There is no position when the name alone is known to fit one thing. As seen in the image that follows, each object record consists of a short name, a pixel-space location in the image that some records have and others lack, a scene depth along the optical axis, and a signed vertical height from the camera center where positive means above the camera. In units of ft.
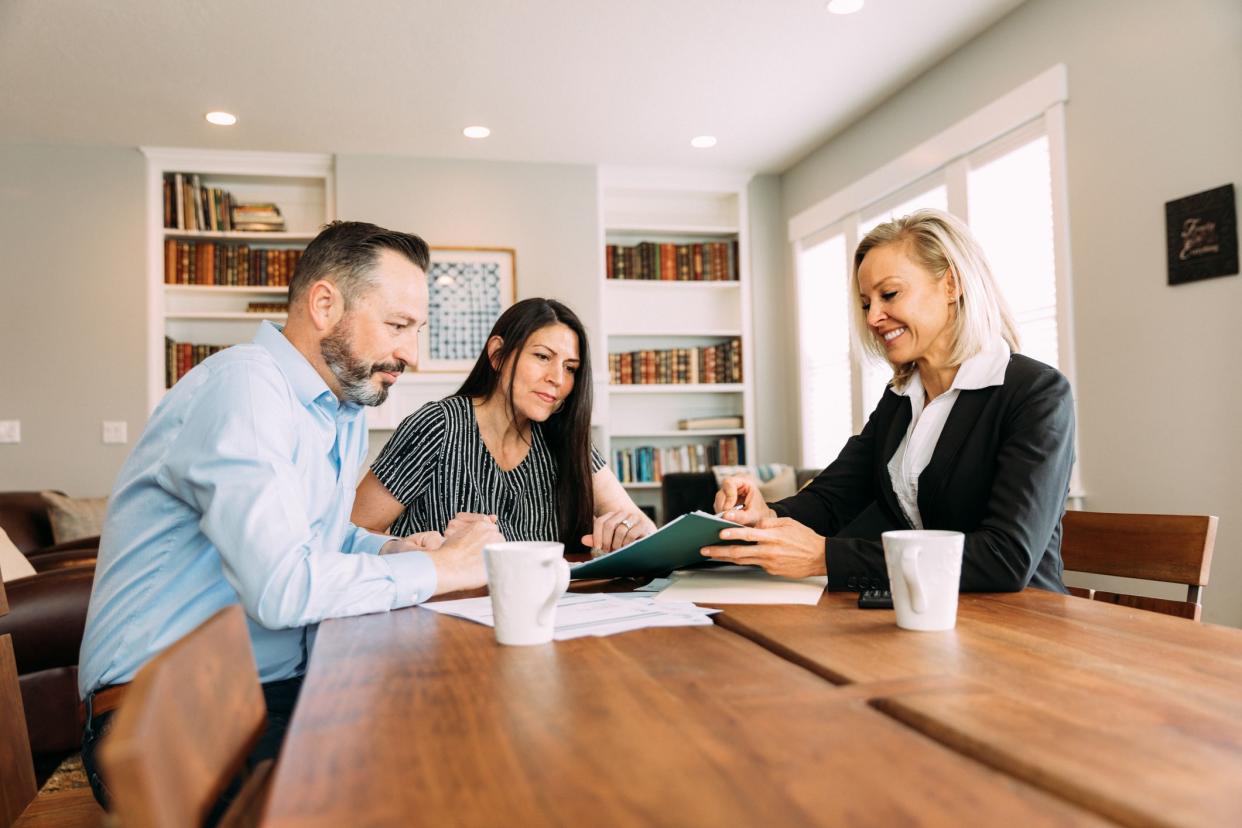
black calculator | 3.50 -0.68
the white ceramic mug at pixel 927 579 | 3.01 -0.52
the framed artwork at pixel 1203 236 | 8.67 +1.90
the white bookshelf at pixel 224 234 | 16.31 +4.05
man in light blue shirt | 3.49 -0.31
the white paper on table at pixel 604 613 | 3.19 -0.70
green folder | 3.87 -0.55
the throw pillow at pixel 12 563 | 9.58 -1.25
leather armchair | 12.51 -1.15
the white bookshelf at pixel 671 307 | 18.34 +2.77
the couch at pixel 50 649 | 7.88 -1.81
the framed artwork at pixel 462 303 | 17.15 +2.69
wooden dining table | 1.58 -0.67
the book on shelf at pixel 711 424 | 18.62 +0.22
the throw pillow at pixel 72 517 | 13.51 -1.04
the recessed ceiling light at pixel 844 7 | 11.16 +5.43
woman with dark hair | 6.58 -0.10
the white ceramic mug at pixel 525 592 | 2.91 -0.51
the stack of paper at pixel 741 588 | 3.79 -0.72
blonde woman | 4.10 -0.11
